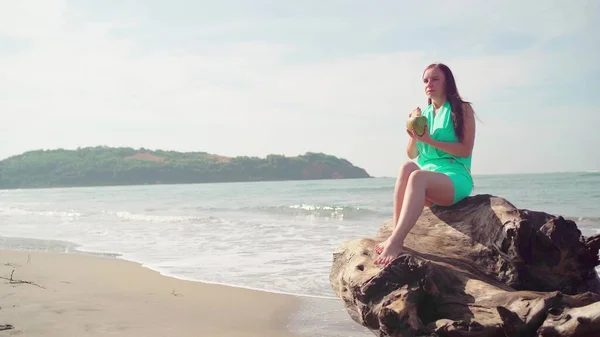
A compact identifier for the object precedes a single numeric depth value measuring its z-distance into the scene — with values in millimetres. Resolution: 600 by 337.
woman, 4203
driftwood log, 3027
